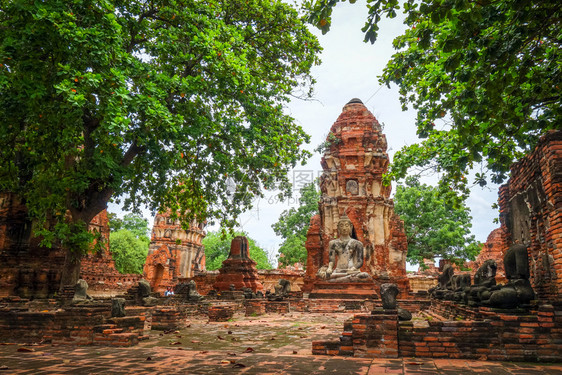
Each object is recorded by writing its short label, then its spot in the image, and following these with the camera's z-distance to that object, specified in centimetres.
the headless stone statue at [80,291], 868
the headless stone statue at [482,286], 600
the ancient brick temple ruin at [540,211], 732
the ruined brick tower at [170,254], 2808
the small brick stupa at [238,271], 1773
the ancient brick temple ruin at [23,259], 1362
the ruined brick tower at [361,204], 1889
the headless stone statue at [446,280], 1192
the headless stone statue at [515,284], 525
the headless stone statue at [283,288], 1529
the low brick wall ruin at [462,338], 470
